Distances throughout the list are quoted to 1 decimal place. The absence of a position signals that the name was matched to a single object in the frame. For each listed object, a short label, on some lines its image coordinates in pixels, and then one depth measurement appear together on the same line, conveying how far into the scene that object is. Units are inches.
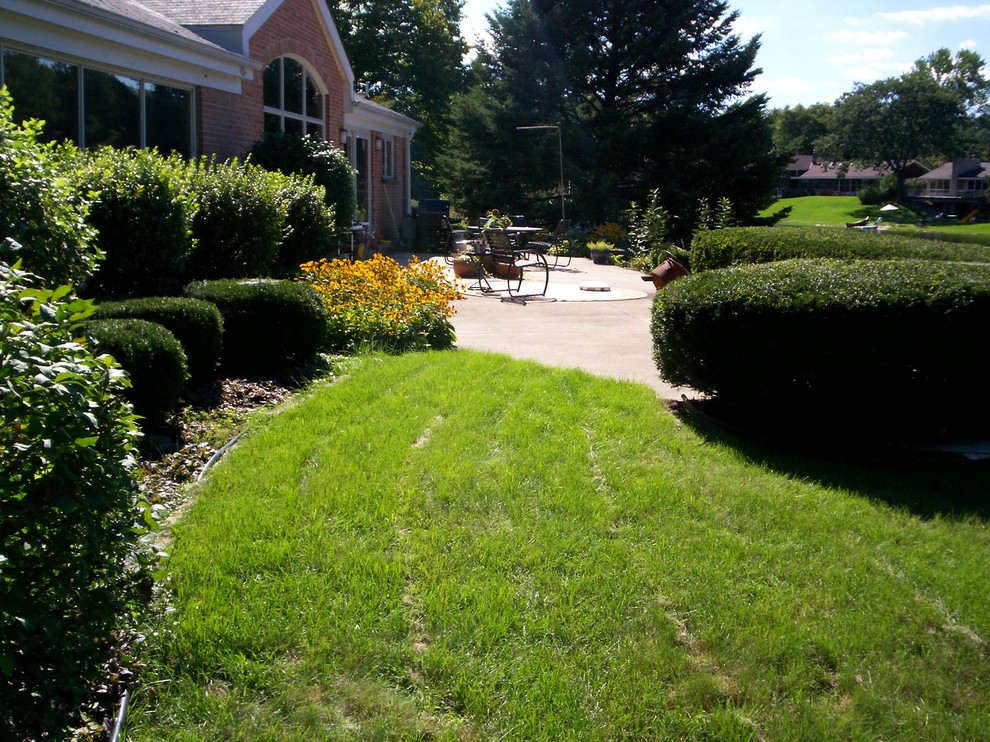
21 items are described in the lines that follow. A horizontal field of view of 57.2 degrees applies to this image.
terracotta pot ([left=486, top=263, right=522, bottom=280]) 591.4
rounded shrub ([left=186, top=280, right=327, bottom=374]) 298.8
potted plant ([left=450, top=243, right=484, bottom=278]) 631.2
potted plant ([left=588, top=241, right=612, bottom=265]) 881.5
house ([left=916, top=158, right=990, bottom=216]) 3727.1
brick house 380.5
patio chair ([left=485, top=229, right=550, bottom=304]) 569.6
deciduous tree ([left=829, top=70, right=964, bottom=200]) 3304.6
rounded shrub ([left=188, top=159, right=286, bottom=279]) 381.1
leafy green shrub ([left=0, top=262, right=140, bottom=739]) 100.4
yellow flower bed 351.9
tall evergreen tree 1125.7
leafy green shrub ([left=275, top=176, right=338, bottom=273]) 477.7
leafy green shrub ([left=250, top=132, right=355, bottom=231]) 573.0
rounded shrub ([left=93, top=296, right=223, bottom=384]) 257.1
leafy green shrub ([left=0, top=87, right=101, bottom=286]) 217.3
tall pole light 1052.7
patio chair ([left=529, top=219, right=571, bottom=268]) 798.0
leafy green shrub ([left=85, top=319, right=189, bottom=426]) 219.5
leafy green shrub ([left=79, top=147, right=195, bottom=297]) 304.7
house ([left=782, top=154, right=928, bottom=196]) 4372.5
